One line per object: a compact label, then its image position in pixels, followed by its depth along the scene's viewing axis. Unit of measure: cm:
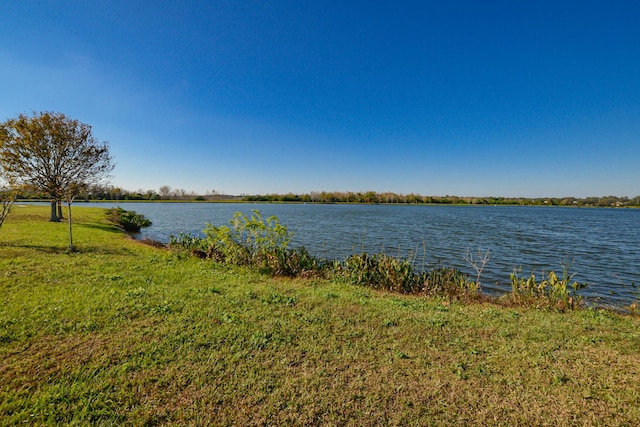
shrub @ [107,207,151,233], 2894
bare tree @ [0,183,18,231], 1098
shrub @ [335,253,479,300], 905
